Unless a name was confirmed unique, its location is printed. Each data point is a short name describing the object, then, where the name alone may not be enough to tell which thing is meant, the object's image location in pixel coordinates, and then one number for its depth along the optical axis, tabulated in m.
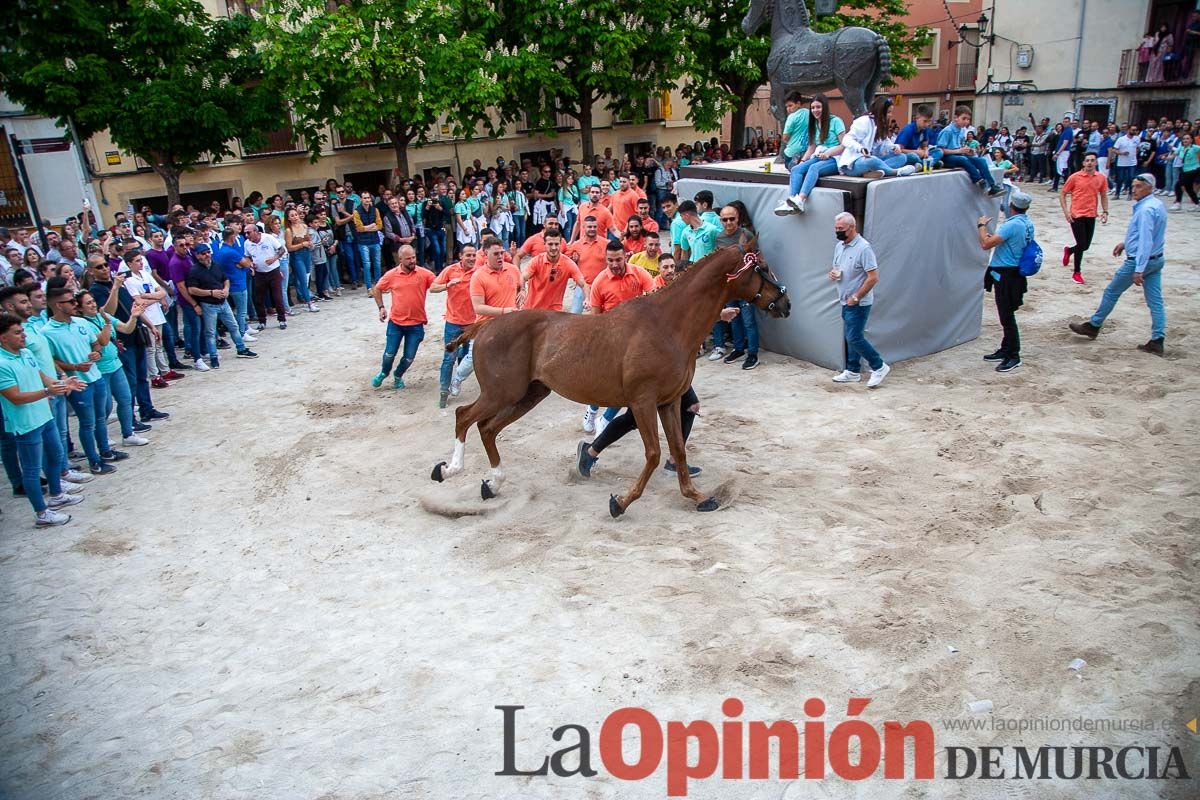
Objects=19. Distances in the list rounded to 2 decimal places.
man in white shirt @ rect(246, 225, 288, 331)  12.69
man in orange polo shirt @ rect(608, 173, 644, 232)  14.27
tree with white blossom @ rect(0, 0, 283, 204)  14.12
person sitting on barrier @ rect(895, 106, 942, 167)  9.66
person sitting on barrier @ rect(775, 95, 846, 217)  9.18
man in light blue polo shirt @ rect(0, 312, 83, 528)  6.42
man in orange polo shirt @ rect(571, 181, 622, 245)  13.10
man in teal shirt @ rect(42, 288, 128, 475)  7.40
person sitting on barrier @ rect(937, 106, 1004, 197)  9.51
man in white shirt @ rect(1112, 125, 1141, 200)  20.03
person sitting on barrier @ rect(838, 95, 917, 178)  9.04
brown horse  6.25
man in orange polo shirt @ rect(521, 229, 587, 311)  8.30
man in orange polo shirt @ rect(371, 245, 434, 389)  9.51
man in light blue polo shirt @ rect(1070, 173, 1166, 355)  8.85
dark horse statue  9.27
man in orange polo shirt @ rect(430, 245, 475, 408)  9.05
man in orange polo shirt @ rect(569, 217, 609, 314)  9.82
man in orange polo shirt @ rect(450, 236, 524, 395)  8.46
